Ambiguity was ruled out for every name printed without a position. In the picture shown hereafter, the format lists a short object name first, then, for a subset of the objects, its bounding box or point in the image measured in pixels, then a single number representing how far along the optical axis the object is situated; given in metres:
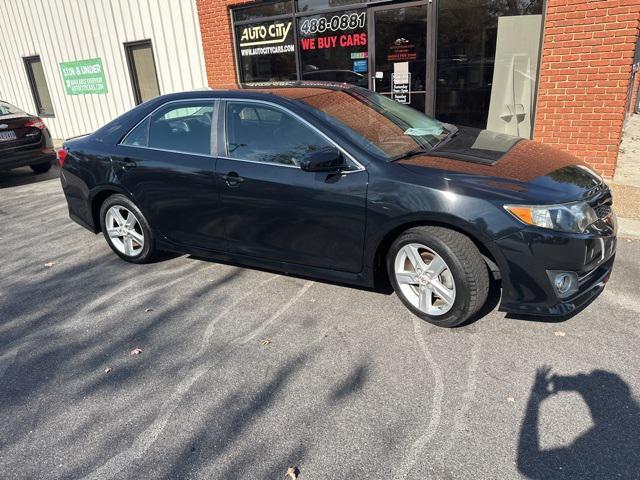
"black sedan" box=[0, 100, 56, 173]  8.46
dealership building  6.21
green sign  11.81
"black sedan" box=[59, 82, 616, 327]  3.04
